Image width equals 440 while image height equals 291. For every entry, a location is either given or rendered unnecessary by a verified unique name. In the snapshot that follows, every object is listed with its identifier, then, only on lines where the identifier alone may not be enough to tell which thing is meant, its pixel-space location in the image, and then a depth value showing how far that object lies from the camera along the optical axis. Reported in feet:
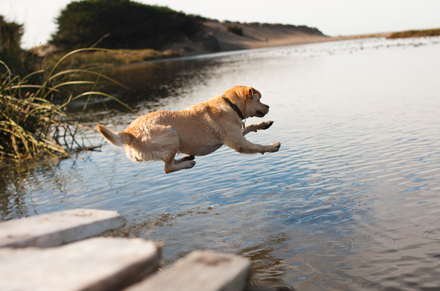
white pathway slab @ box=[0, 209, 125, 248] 7.05
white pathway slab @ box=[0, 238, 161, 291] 5.26
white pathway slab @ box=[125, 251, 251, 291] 5.38
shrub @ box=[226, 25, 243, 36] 382.63
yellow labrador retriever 16.80
